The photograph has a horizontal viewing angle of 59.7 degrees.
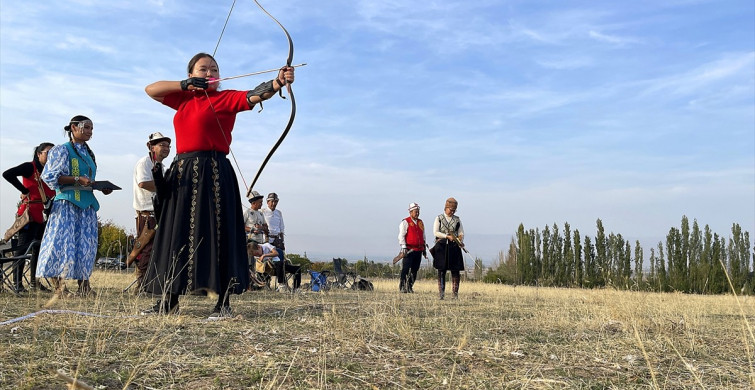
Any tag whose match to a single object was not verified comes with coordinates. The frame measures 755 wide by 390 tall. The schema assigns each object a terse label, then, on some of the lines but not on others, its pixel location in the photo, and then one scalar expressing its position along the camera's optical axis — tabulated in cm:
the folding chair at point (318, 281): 1179
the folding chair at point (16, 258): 686
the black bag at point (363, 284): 1273
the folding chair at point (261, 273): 1074
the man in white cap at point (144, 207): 706
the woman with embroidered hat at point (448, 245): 1048
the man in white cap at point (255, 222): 1059
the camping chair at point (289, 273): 1174
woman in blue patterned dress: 636
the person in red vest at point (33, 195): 746
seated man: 1081
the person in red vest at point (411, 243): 1159
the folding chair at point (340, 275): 1278
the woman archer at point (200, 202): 475
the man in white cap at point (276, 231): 1118
